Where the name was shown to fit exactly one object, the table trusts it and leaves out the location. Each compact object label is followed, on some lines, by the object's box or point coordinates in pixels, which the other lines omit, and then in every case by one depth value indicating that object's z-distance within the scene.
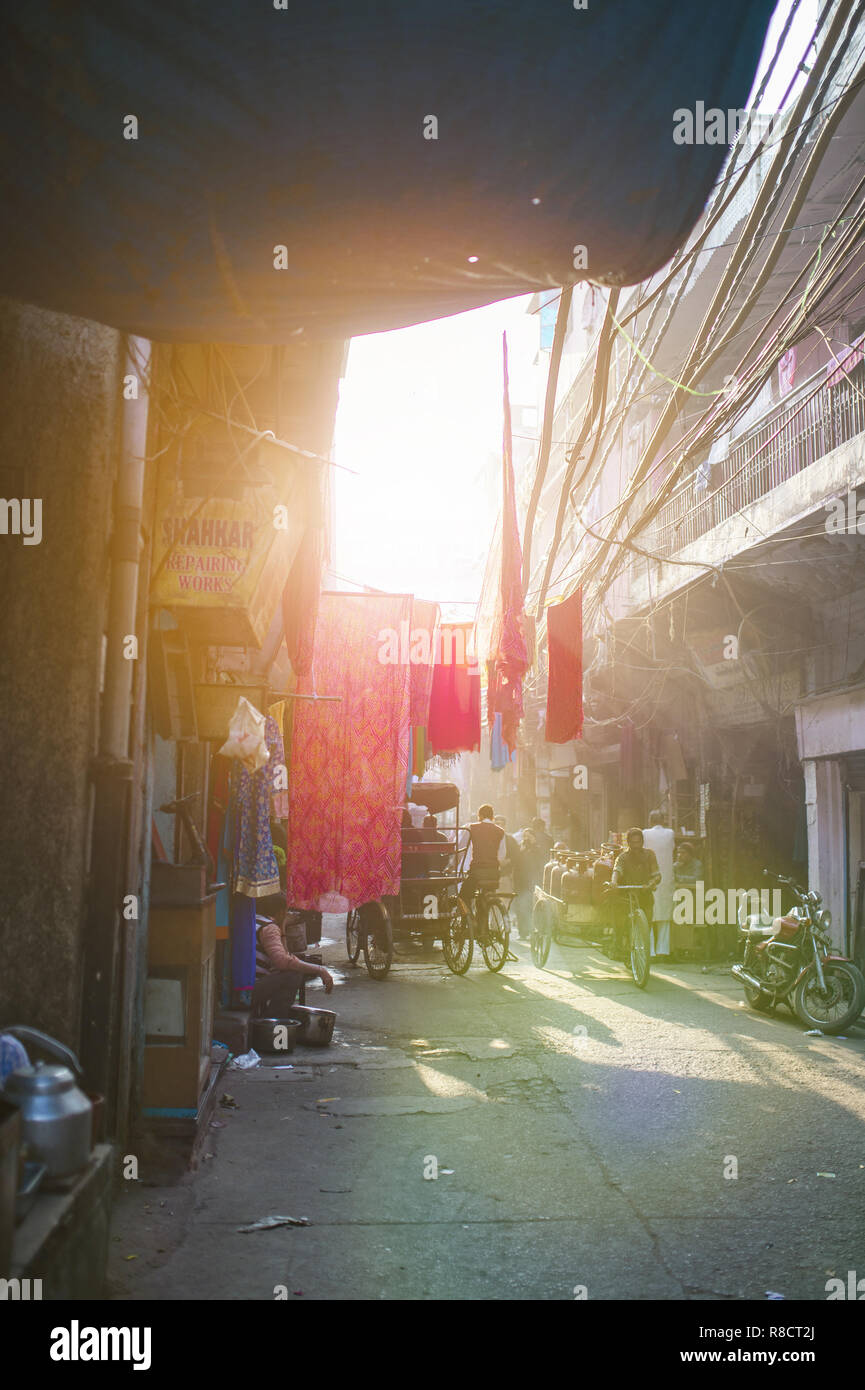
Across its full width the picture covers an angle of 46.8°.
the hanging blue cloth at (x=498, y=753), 13.55
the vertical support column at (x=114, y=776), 4.58
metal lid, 3.24
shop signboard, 5.59
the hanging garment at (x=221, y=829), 7.86
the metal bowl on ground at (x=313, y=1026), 8.43
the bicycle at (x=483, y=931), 13.20
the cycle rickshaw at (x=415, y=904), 12.82
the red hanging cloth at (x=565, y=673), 10.84
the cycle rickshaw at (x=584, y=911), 12.65
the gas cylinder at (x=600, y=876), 14.14
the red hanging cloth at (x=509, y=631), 9.20
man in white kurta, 14.01
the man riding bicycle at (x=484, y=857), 13.64
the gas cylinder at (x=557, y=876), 15.58
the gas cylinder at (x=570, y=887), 14.42
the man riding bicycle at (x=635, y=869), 12.73
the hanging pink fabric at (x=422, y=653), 11.20
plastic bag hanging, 6.36
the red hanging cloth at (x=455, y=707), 11.73
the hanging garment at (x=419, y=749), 13.69
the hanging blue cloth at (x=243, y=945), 8.05
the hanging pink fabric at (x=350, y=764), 10.24
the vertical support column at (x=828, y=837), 12.71
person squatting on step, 8.42
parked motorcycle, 9.30
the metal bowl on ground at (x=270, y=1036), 8.17
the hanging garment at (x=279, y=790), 8.55
